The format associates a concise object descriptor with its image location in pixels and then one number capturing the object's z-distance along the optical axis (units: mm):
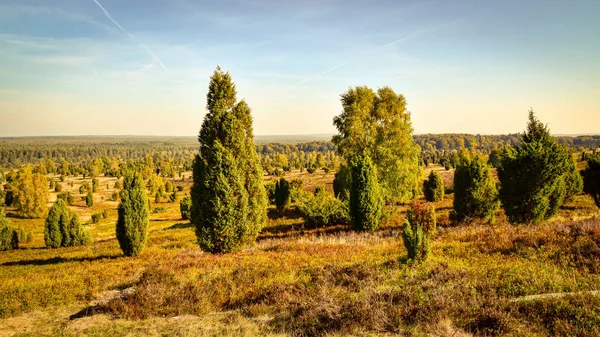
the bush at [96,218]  51125
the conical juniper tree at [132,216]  16922
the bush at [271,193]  47469
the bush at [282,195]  36294
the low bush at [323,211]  24625
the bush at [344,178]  28094
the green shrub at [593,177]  20431
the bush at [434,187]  34125
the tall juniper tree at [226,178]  14219
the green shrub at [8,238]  29328
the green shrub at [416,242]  10445
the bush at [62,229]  28469
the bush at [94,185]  94275
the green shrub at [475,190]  19375
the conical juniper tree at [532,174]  15523
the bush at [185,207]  46278
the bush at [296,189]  36944
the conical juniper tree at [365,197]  20031
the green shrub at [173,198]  77088
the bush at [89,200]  68125
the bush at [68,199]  71038
